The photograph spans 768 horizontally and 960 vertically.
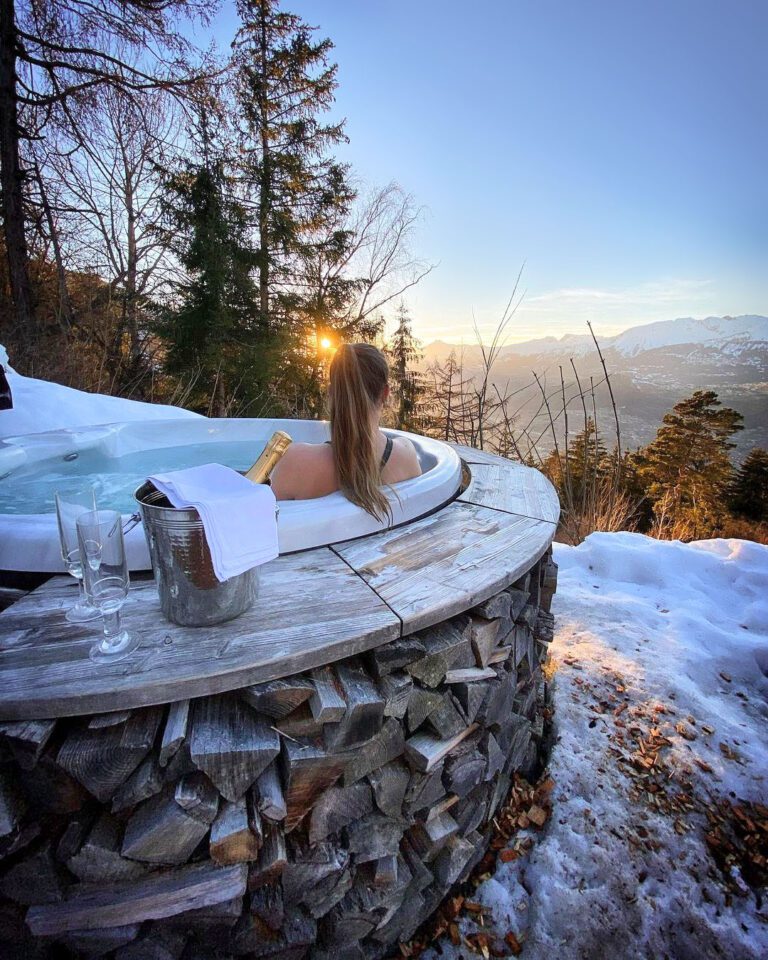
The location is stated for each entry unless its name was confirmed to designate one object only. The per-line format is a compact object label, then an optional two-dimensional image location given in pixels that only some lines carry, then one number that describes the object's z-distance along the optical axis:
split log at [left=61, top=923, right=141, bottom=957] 0.75
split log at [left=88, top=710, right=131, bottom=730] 0.69
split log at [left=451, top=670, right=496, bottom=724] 1.02
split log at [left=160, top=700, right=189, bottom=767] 0.70
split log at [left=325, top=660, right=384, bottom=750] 0.80
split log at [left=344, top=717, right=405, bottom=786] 0.85
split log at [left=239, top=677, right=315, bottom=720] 0.77
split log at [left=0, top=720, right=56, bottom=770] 0.65
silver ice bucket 0.77
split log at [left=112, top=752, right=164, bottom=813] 0.70
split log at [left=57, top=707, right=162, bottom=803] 0.68
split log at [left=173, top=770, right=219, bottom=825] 0.72
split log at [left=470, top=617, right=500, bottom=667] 1.04
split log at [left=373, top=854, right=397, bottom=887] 0.94
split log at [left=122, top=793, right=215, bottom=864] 0.71
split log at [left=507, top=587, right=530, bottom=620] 1.21
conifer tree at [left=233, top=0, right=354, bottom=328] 7.05
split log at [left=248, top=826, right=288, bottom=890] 0.79
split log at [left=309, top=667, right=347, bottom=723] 0.77
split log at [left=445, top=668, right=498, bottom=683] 1.00
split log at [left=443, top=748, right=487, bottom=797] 1.04
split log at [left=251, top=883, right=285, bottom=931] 0.83
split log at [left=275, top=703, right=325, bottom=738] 0.79
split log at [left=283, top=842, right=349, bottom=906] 0.84
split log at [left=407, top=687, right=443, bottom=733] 0.94
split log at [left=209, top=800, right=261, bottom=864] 0.73
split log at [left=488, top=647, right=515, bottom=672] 1.12
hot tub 1.02
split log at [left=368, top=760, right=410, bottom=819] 0.91
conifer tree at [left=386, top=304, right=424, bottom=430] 7.94
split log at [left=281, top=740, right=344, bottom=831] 0.77
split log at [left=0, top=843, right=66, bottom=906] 0.70
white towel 0.76
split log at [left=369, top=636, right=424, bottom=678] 0.89
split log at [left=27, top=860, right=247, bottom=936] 0.73
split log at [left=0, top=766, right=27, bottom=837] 0.65
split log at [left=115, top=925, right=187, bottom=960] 0.78
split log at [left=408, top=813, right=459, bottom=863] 1.04
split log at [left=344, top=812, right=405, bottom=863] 0.91
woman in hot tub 1.30
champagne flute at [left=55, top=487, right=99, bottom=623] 0.81
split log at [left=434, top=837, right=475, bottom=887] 1.08
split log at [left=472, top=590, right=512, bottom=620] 1.07
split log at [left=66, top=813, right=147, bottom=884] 0.70
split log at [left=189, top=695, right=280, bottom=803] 0.72
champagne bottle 1.02
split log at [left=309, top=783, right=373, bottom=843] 0.85
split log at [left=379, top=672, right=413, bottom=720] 0.88
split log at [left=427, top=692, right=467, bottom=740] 0.97
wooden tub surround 0.70
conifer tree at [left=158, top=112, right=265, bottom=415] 6.63
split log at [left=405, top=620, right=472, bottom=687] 0.94
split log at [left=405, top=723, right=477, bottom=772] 0.94
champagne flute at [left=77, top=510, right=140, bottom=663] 0.78
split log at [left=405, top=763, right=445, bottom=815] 0.97
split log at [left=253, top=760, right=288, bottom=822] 0.76
